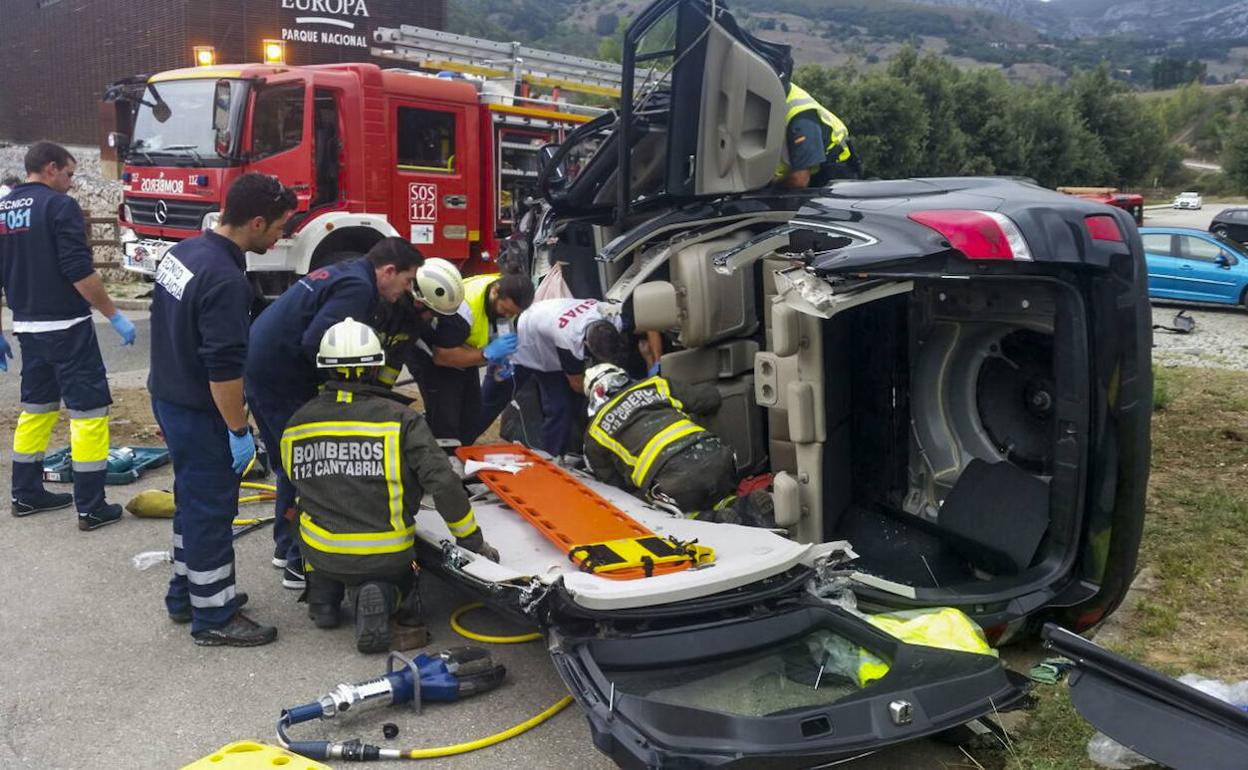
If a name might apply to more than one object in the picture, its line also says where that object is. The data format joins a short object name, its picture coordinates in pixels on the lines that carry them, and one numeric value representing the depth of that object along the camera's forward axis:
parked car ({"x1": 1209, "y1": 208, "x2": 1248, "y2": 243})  22.66
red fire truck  9.15
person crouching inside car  4.35
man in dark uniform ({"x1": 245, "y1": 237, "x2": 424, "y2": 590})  4.31
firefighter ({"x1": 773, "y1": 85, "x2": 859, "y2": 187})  4.81
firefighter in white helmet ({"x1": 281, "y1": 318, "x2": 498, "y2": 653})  3.85
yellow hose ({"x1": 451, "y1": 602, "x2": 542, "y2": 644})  3.97
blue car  15.60
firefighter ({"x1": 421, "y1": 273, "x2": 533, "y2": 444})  5.45
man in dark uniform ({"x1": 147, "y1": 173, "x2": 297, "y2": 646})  3.92
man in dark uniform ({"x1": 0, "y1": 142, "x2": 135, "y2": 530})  5.29
